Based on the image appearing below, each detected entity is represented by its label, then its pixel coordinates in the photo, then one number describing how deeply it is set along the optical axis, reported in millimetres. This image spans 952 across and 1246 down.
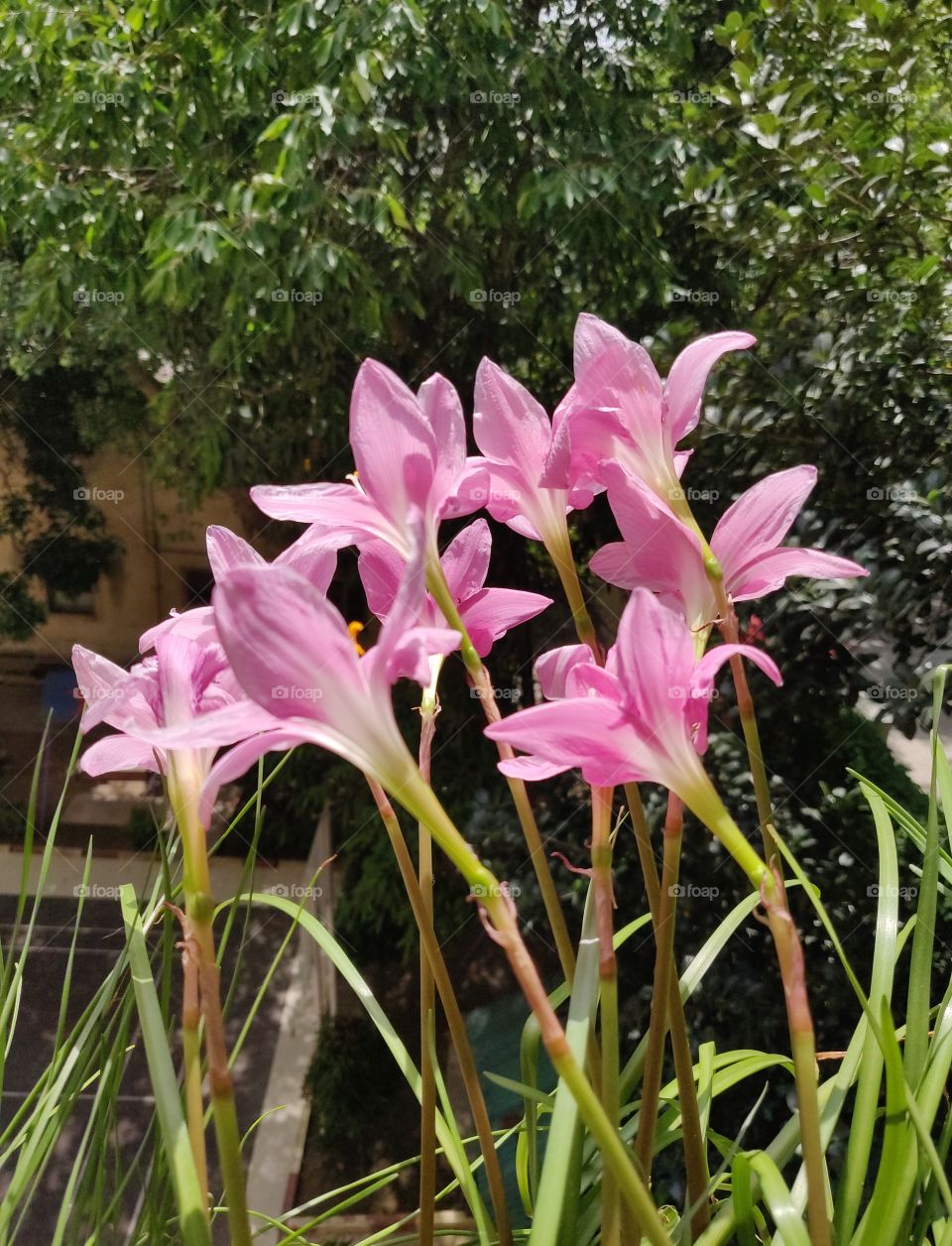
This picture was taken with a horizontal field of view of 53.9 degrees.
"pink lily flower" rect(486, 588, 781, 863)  212
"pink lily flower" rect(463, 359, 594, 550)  302
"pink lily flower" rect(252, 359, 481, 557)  249
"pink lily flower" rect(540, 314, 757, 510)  280
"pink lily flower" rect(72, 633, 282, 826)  256
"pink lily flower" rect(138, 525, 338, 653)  260
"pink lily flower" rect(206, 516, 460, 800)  193
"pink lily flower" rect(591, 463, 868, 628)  273
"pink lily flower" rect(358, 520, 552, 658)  312
